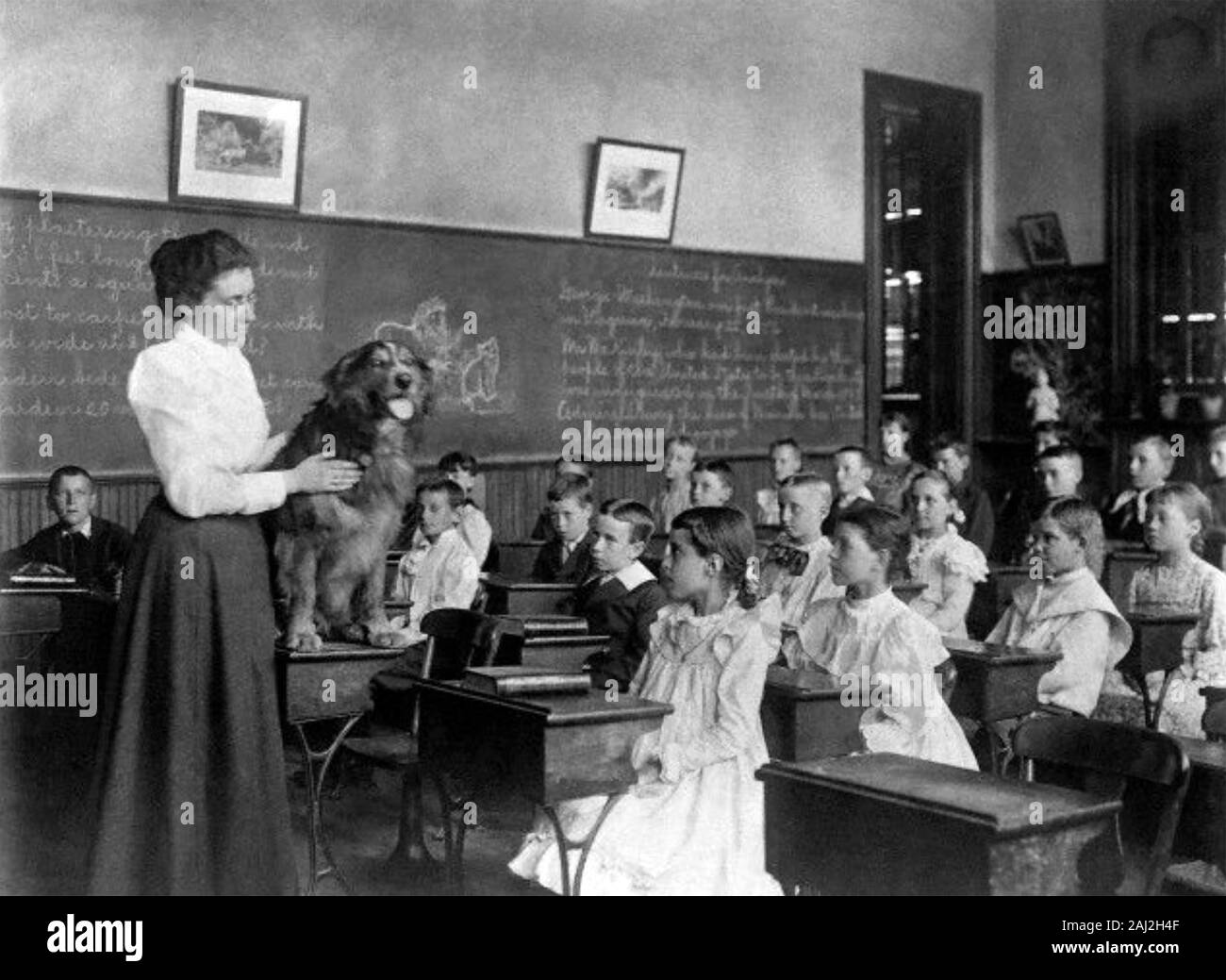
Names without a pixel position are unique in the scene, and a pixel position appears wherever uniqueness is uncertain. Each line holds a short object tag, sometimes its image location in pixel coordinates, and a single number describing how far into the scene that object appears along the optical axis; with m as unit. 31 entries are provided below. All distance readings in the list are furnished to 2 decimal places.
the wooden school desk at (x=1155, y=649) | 4.31
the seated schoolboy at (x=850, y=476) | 6.72
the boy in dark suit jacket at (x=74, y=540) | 5.84
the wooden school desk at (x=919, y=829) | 2.08
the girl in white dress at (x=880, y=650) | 3.45
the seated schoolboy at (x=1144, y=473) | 6.63
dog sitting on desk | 3.24
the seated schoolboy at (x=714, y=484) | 6.20
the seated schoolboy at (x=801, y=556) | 5.02
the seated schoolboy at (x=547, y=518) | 7.11
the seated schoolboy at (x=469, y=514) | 6.36
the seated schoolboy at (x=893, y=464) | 7.69
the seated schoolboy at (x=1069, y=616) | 4.10
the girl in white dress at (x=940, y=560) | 4.96
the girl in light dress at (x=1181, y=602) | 4.33
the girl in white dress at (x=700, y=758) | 3.12
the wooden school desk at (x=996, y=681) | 3.67
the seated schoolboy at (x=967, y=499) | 7.48
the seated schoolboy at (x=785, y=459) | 7.73
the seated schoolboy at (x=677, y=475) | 7.64
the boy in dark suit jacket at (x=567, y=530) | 5.55
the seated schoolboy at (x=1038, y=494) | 6.59
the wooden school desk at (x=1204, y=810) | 2.73
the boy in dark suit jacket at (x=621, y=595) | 3.98
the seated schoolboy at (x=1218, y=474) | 6.39
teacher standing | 2.65
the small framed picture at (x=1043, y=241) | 9.45
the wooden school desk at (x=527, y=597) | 5.04
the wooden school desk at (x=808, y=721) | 3.23
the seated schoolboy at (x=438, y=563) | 5.43
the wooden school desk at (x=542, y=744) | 2.71
